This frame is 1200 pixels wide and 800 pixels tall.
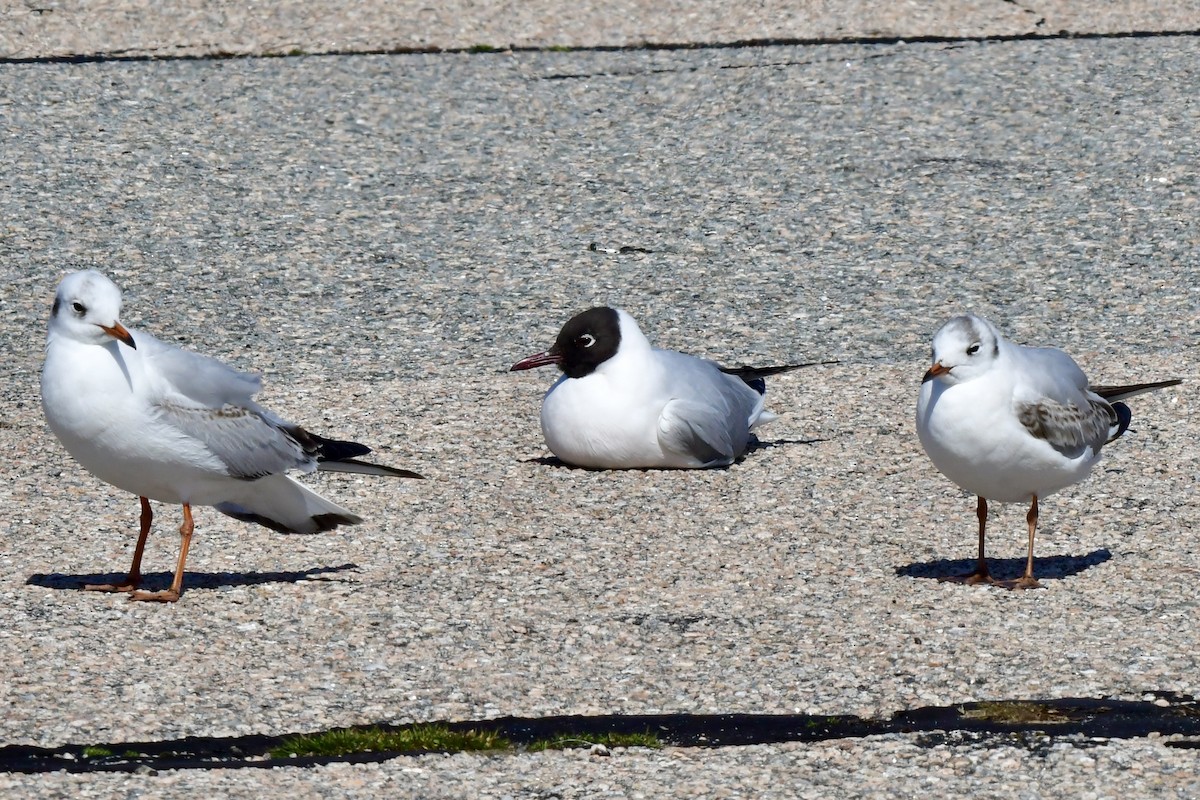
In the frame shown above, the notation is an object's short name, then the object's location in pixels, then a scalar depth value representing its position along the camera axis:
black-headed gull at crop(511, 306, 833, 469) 15.42
